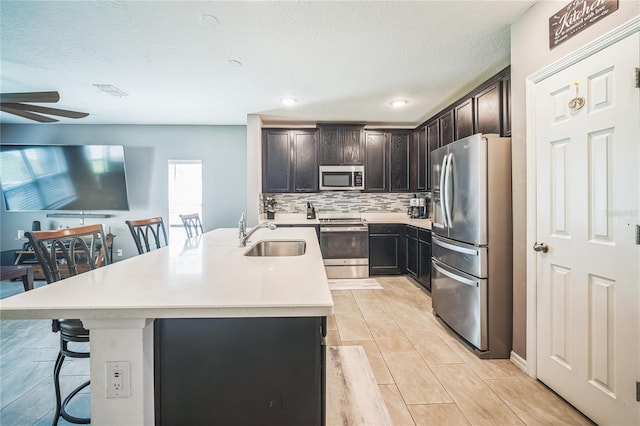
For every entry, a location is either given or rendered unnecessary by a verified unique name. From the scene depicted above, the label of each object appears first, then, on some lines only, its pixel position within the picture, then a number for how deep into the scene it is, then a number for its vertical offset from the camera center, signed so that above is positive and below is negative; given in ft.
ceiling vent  10.71 +4.70
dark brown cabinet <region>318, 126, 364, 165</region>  15.72 +3.49
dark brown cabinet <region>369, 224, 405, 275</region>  15.01 -2.23
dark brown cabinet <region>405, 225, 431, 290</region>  12.33 -2.17
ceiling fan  8.20 +3.29
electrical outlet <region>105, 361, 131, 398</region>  2.98 -1.74
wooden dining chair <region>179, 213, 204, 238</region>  10.52 -0.44
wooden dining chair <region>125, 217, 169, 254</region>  7.49 -0.40
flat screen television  15.24 +1.86
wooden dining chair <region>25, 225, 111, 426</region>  4.86 -0.99
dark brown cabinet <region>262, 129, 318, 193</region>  15.60 +2.67
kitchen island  2.85 -0.96
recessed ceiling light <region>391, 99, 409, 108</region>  12.46 +4.68
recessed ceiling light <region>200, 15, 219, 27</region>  6.75 +4.54
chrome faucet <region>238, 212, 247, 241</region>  6.78 -0.47
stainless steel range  14.73 -2.08
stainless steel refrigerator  7.11 -0.93
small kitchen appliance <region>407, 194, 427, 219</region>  15.80 -0.02
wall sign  4.77 +3.40
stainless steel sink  7.30 -1.00
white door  4.46 -0.51
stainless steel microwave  15.66 +1.66
